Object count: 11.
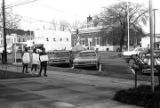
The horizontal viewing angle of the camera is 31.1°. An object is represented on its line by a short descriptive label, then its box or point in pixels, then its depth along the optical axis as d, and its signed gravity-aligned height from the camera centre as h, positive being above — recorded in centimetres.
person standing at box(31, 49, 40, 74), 1838 -35
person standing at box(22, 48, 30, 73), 1857 -35
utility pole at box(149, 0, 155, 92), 805 +23
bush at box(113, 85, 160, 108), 741 -126
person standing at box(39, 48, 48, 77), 1634 -38
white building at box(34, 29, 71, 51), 6525 +335
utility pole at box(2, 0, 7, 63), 2908 +188
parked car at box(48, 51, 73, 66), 2588 -52
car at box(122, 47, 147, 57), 3745 +6
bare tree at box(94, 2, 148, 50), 5934 +707
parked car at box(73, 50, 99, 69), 2206 -62
